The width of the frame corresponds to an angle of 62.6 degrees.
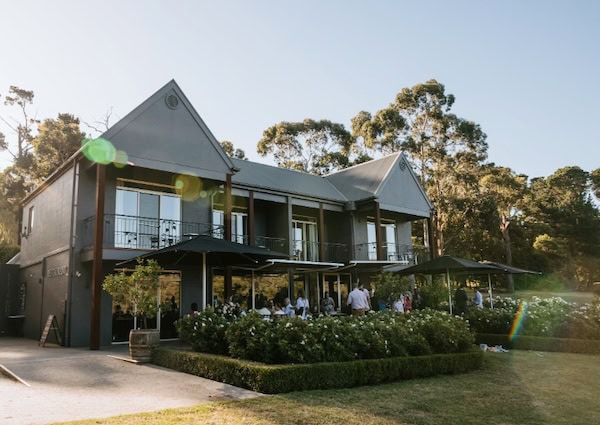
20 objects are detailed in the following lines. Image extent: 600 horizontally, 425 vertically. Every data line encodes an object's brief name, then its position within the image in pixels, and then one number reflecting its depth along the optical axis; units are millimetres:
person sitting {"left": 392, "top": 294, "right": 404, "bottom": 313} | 15825
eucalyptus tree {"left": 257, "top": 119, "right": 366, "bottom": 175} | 40625
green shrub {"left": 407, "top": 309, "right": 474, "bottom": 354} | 10195
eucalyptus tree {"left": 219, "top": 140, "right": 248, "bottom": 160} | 39425
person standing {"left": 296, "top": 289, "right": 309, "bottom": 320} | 17156
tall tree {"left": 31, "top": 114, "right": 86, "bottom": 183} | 31922
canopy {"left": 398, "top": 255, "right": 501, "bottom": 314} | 16375
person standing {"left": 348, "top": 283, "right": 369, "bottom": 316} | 15352
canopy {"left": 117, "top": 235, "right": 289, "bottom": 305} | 11711
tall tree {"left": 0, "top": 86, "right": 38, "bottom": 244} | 36750
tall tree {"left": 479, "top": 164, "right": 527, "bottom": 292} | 36875
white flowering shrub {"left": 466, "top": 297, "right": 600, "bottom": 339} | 12656
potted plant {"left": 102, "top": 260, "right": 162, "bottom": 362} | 10422
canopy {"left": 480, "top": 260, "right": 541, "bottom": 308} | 17594
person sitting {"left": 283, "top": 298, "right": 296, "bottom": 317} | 15591
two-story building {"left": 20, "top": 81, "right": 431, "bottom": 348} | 14594
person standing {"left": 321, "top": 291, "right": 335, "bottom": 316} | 18938
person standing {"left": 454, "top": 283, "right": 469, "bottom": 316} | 15712
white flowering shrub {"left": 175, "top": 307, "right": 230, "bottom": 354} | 9789
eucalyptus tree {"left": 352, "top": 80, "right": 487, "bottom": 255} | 35562
